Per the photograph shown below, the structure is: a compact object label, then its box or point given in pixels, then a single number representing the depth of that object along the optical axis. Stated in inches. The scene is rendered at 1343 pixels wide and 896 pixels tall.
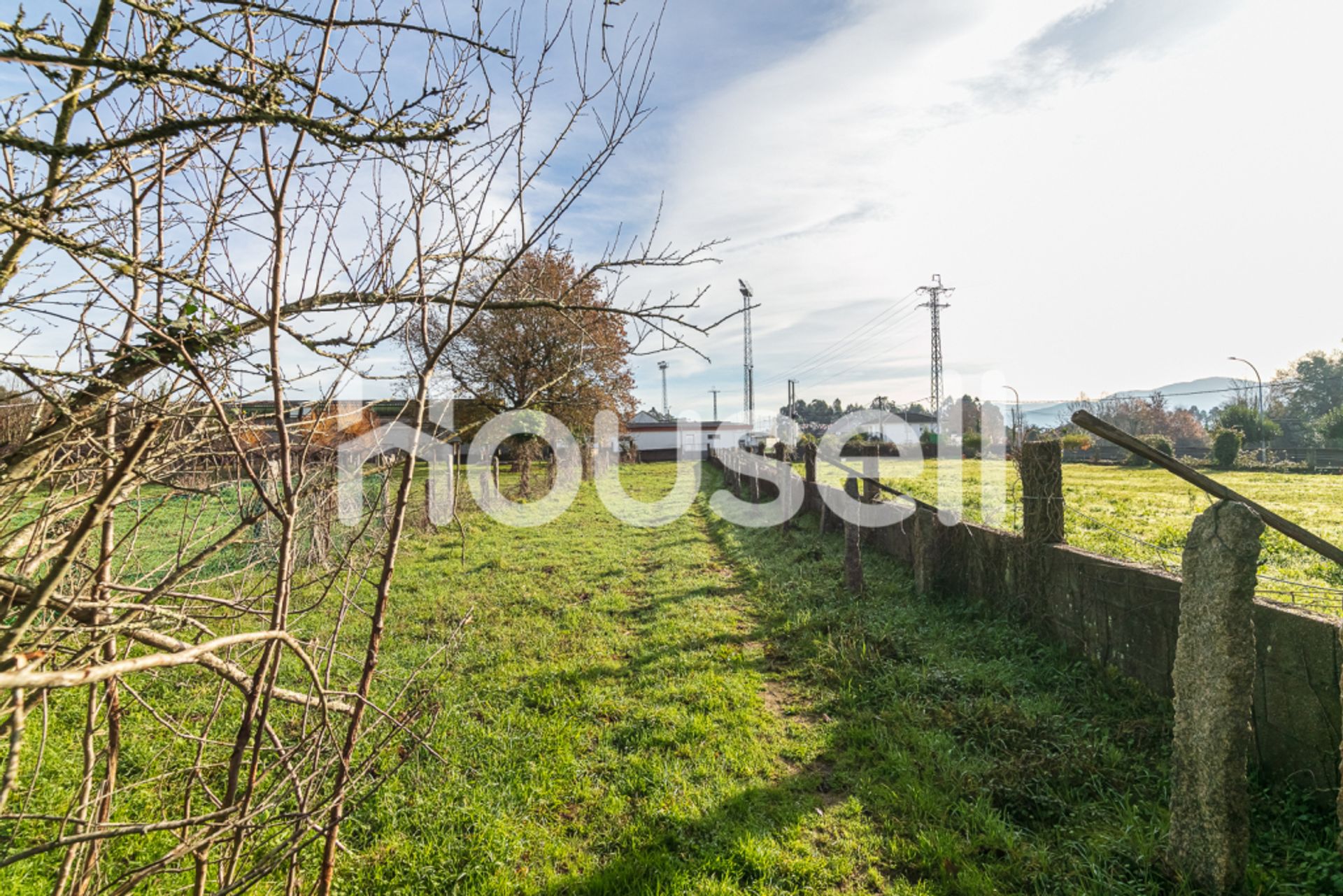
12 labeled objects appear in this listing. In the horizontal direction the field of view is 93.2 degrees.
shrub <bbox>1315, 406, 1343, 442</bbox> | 1129.4
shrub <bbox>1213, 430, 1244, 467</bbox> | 994.1
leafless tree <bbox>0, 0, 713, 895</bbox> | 52.2
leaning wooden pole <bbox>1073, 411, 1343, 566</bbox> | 126.4
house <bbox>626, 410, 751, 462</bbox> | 1747.0
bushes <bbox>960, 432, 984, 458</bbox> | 1248.8
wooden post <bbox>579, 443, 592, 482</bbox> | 909.8
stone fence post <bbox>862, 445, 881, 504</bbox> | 351.3
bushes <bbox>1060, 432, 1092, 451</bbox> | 1183.6
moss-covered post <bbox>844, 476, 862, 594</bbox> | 295.3
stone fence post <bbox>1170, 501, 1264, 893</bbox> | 106.7
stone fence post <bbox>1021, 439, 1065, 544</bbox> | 212.5
